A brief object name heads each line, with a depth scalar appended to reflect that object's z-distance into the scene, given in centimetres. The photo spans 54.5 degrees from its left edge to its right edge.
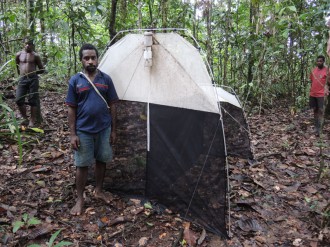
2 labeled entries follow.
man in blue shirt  373
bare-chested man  645
